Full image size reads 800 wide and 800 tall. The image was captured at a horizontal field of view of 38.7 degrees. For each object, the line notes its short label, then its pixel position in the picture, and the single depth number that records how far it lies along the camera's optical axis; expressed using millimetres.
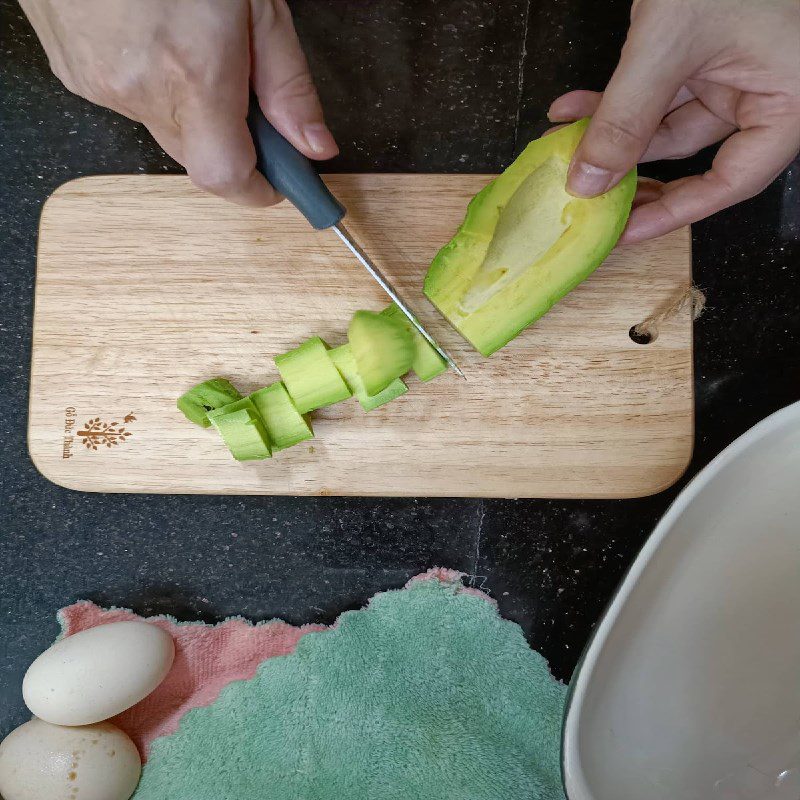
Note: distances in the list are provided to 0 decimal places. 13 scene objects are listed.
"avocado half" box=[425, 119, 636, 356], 407
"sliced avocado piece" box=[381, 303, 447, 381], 434
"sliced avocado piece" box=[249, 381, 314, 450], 434
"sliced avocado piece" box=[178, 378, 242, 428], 435
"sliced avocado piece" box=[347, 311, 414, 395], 422
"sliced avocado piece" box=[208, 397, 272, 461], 426
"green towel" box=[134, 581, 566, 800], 461
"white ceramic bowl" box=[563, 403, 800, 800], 426
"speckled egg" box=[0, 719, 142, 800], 438
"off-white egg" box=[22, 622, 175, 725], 436
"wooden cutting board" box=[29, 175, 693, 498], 443
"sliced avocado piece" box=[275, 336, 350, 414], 431
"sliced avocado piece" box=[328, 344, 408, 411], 433
